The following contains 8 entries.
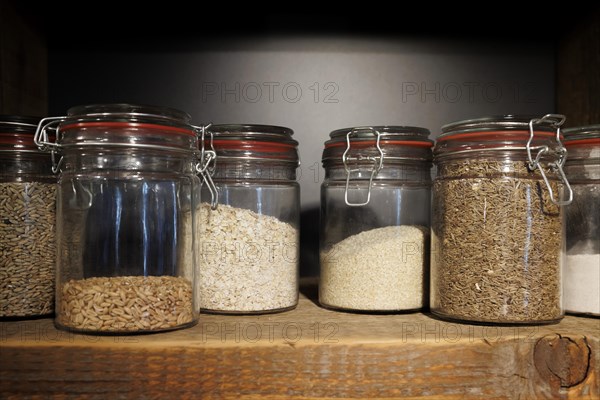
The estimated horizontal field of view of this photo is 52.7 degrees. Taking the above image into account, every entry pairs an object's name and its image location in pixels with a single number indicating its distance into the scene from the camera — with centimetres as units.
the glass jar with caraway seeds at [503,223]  79
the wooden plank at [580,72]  110
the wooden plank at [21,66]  103
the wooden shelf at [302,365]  68
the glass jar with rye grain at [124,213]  76
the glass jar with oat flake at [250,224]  88
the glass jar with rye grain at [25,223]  81
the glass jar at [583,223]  87
